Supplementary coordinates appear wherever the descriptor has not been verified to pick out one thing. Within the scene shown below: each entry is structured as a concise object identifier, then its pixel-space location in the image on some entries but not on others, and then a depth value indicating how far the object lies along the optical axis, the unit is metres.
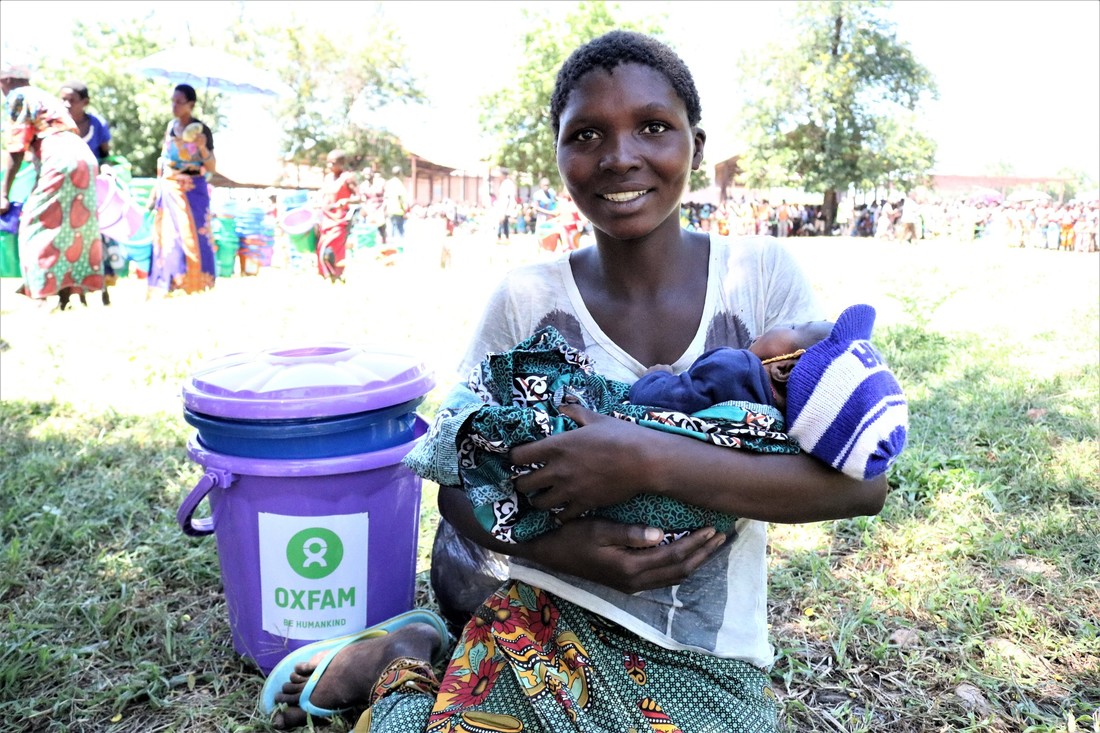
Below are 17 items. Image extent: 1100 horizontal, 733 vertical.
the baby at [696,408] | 1.14
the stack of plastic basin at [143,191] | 9.70
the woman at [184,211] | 7.51
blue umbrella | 10.12
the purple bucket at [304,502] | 1.77
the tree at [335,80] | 36.59
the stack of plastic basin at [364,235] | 14.73
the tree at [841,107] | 30.91
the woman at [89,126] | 7.00
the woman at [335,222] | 9.52
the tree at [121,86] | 28.81
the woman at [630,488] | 1.21
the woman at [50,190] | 6.39
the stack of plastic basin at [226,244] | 10.10
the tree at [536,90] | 28.66
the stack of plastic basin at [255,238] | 10.42
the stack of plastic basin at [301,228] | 10.14
